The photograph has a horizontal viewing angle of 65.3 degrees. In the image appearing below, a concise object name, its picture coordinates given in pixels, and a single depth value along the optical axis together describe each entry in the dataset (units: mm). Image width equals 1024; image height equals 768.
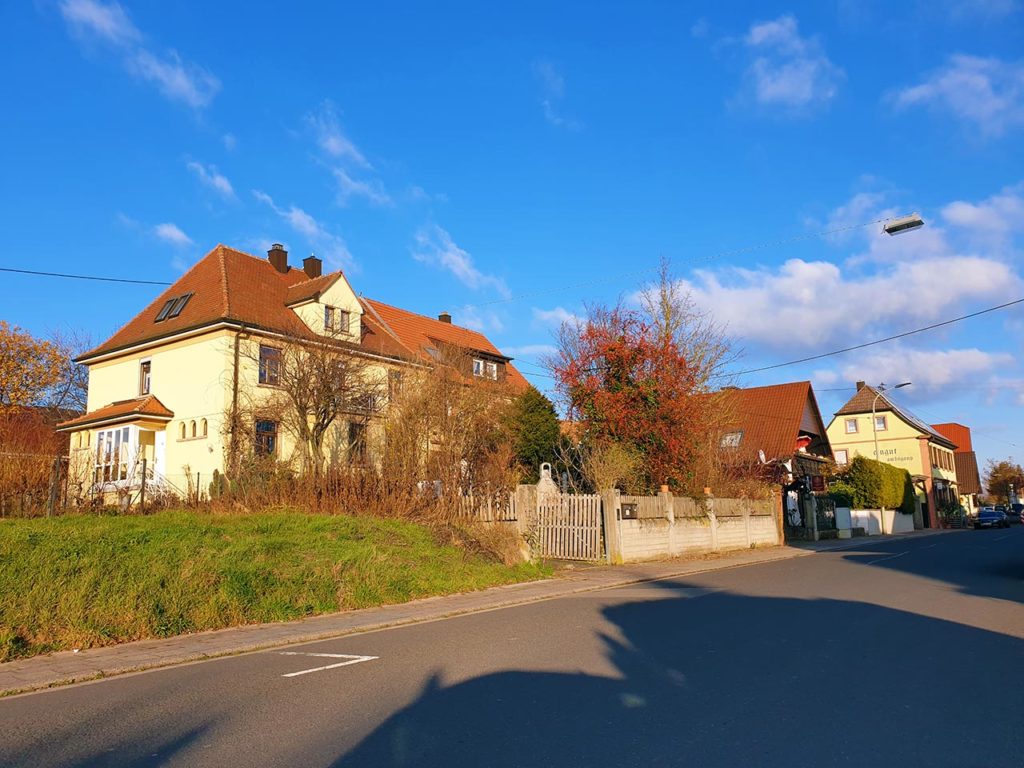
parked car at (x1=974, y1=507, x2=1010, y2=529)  57375
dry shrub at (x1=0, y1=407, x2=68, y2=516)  14609
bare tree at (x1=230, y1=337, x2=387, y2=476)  25156
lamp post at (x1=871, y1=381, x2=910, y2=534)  47812
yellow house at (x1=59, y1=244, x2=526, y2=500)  29516
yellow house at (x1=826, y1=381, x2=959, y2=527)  66875
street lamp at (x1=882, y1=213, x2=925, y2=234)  17516
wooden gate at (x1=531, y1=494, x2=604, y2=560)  20750
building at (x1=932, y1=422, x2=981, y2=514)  87500
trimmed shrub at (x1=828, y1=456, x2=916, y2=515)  46312
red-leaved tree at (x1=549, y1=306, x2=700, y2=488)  25391
